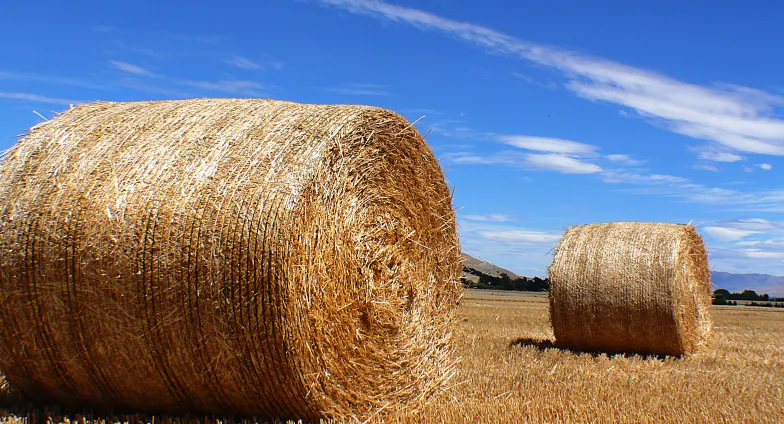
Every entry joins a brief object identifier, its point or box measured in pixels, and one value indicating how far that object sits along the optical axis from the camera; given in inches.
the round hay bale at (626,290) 366.3
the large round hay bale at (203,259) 178.9
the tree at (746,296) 1542.8
